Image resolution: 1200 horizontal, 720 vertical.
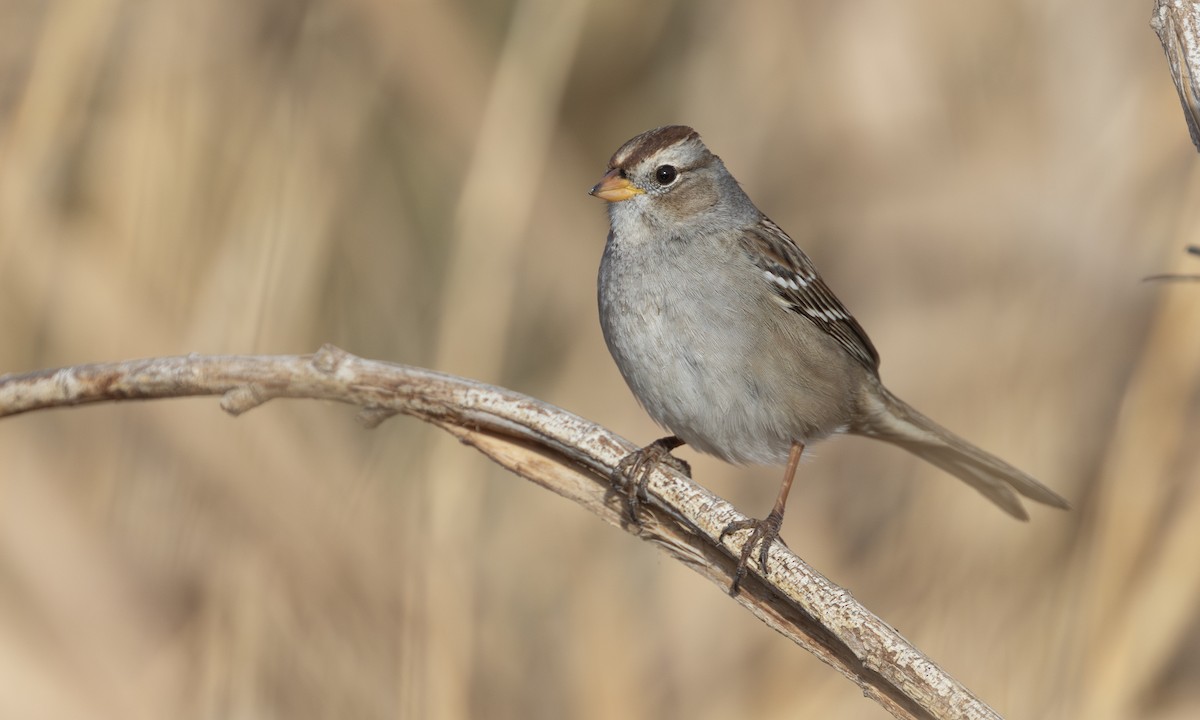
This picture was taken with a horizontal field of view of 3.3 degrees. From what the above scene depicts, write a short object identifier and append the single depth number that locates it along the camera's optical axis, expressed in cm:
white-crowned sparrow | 523
